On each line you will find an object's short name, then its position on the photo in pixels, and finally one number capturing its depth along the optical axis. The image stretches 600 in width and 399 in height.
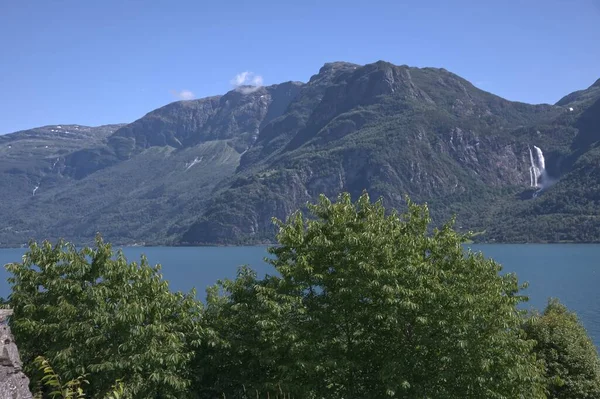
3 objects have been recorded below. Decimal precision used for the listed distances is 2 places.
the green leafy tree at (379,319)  20.20
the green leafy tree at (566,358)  26.02
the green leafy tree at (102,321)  19.64
